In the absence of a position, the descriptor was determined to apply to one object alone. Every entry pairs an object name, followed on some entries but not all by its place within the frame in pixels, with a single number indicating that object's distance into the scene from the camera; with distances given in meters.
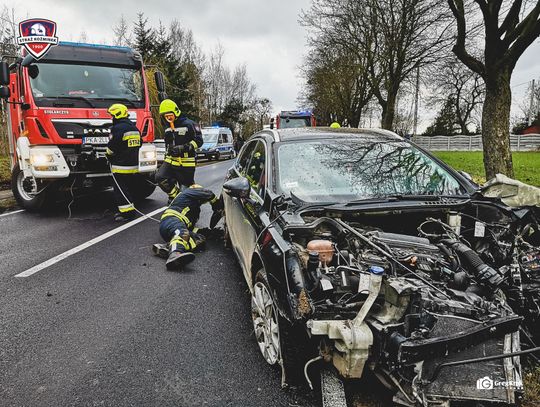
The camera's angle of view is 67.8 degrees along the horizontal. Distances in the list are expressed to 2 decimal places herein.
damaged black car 2.05
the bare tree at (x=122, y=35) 37.66
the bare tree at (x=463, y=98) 52.47
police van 25.68
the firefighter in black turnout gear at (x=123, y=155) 7.06
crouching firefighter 4.83
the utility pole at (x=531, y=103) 49.53
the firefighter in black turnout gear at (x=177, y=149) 7.29
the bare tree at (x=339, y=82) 30.01
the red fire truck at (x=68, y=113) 7.33
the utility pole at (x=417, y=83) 24.67
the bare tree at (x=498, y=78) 8.94
